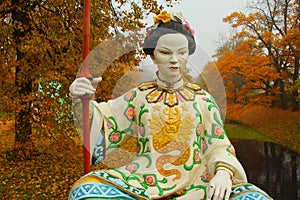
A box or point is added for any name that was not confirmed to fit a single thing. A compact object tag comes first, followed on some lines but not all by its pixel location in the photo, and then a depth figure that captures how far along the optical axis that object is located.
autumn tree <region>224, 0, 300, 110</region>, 11.33
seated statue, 2.04
